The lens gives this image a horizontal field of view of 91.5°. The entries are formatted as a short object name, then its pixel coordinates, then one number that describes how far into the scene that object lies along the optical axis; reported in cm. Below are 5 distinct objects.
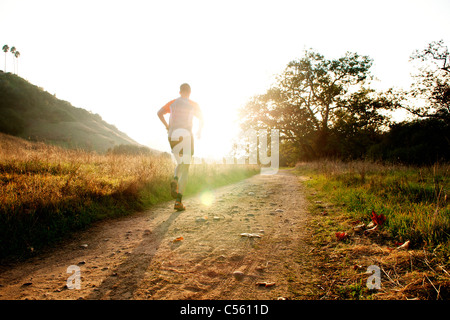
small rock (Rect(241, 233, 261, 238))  302
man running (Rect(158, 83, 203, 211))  488
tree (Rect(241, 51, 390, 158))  2720
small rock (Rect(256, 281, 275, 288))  182
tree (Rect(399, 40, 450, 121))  2481
